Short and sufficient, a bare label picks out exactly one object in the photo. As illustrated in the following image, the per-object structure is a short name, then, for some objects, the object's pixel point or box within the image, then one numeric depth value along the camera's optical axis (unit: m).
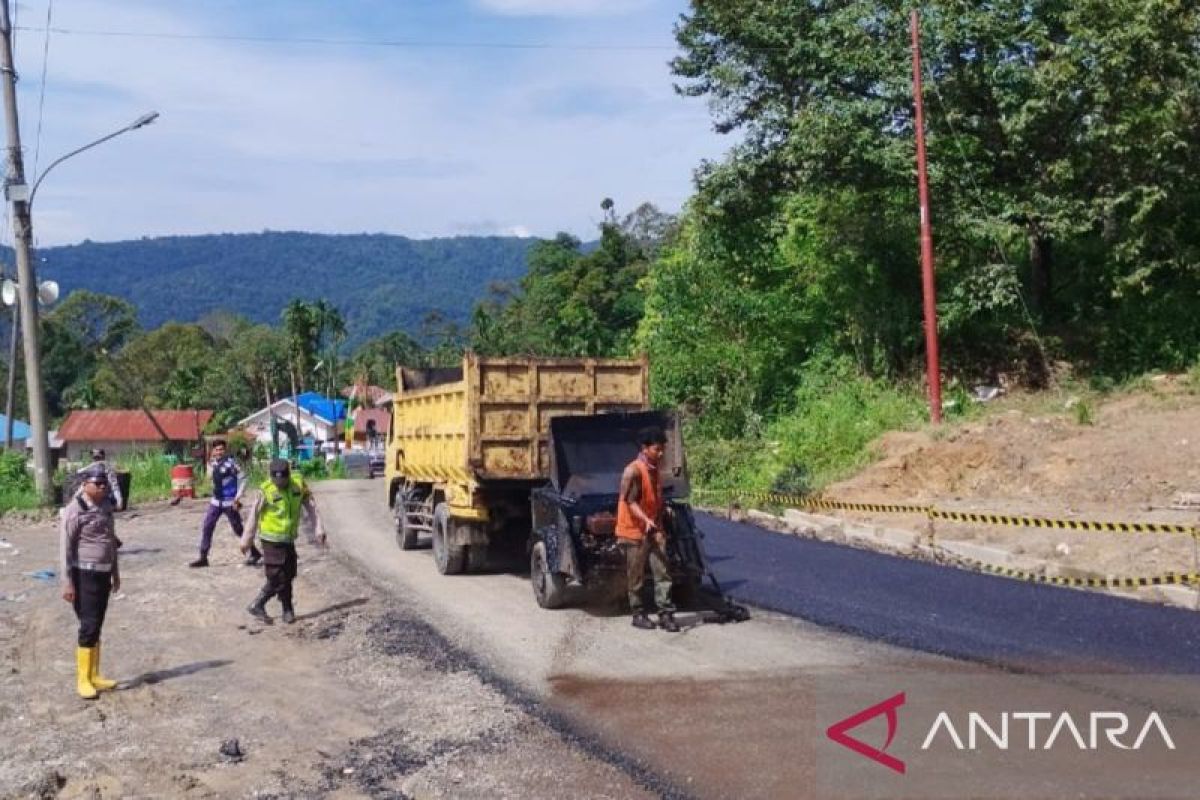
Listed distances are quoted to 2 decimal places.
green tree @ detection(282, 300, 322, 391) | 72.31
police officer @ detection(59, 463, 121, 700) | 9.23
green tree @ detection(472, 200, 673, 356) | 52.99
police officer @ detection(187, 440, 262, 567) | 16.20
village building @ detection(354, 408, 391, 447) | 69.93
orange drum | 26.78
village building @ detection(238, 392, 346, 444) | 74.76
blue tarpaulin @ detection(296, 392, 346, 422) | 77.51
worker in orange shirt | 10.35
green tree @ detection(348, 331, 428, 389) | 92.68
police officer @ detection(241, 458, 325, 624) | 11.70
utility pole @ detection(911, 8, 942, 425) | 21.42
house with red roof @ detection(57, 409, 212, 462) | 71.94
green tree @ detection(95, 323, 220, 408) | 86.25
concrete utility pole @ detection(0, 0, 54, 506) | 23.61
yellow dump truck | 13.46
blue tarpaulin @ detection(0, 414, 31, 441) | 68.94
